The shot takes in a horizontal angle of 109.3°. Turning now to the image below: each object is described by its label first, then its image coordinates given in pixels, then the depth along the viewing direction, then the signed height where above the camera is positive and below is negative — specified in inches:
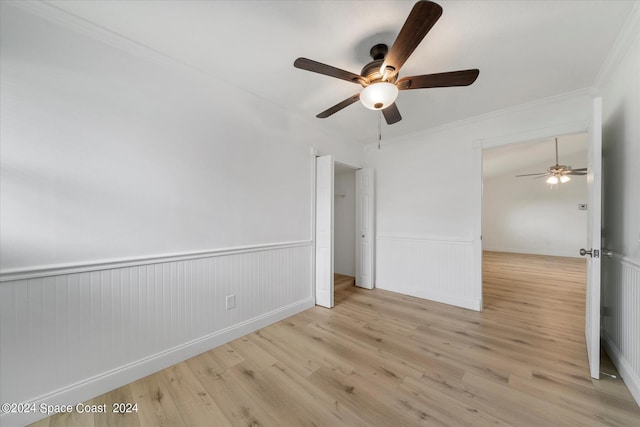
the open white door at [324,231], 122.0 -8.7
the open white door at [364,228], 157.2 -8.9
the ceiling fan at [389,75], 52.2 +38.8
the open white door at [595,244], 66.3 -8.0
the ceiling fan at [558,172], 201.3 +42.1
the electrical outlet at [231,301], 90.2 -34.9
